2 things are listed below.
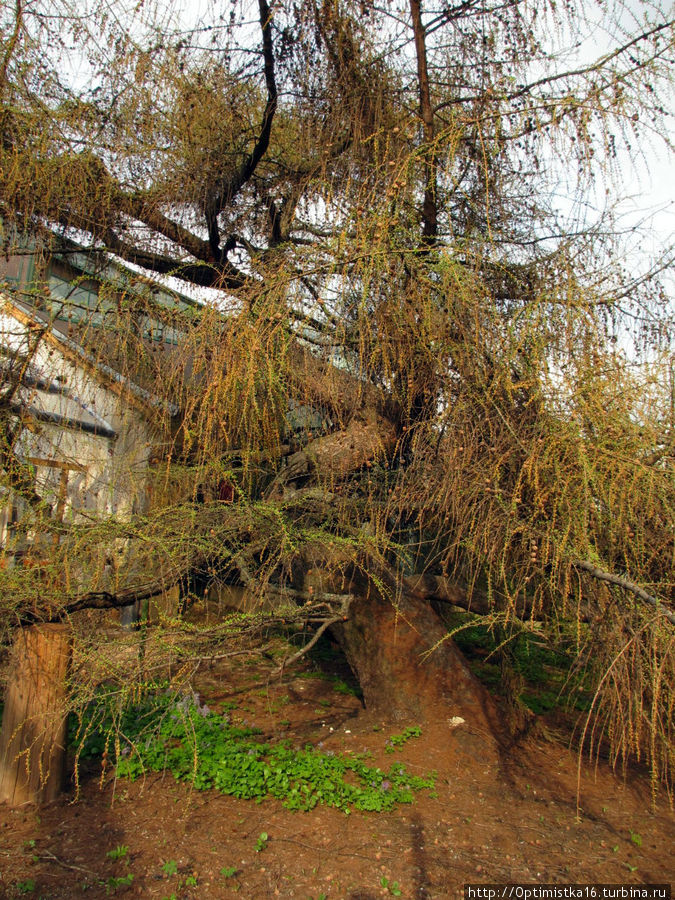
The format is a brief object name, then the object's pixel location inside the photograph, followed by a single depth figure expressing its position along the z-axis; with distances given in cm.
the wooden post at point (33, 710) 383
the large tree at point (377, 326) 327
